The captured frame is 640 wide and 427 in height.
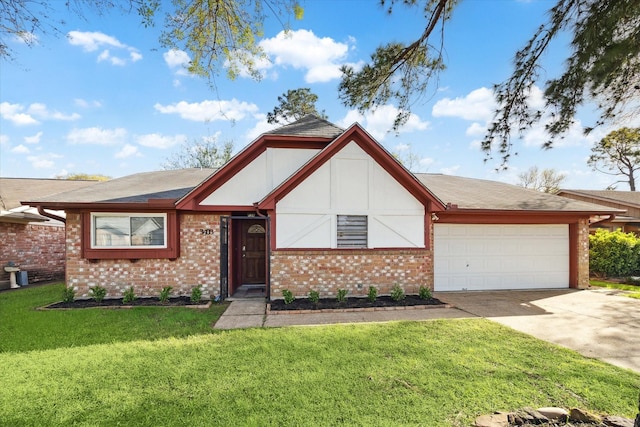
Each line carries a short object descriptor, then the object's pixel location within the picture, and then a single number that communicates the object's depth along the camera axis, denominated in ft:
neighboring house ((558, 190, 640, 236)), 58.85
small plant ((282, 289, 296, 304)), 25.55
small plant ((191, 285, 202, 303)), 26.63
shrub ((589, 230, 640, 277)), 40.88
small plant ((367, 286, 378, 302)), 26.43
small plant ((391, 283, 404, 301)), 26.63
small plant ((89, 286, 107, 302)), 26.37
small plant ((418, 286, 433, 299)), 27.20
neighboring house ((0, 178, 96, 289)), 36.58
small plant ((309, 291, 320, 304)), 25.99
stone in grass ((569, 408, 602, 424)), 9.68
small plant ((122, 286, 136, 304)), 26.61
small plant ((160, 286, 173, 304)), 26.45
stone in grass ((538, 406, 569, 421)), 9.88
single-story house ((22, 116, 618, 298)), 27.25
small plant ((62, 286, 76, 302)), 26.25
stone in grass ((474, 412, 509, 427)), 9.64
